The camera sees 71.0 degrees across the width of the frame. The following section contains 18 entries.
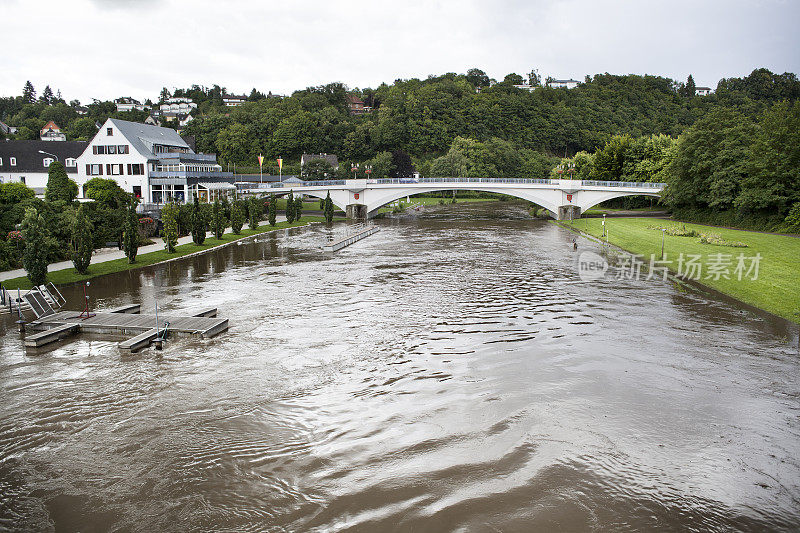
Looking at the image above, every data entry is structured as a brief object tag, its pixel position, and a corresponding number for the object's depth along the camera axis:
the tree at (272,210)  81.68
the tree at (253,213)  73.12
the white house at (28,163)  78.75
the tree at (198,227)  54.97
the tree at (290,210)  85.81
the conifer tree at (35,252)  31.19
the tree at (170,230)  49.41
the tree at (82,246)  37.38
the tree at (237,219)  66.56
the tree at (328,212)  90.19
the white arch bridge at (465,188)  89.31
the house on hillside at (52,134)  164.35
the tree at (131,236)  42.62
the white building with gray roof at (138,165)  78.75
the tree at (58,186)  50.84
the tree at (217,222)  59.78
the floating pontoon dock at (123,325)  25.39
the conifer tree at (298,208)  88.31
